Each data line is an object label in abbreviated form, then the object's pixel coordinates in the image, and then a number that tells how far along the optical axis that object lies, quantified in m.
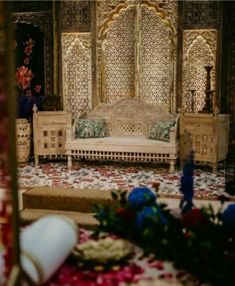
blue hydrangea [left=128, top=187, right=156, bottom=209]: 2.30
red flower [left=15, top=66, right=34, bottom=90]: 7.92
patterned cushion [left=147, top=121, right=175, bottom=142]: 6.52
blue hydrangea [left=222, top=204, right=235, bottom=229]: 2.23
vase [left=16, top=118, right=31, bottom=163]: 6.83
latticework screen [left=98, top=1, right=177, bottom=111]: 7.27
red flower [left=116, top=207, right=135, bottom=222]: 2.28
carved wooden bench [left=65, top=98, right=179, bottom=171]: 6.32
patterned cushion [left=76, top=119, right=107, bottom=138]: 6.85
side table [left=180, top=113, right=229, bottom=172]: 6.26
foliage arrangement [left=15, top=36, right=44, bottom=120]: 7.90
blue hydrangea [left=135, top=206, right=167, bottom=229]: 2.15
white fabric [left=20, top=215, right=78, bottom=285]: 1.71
